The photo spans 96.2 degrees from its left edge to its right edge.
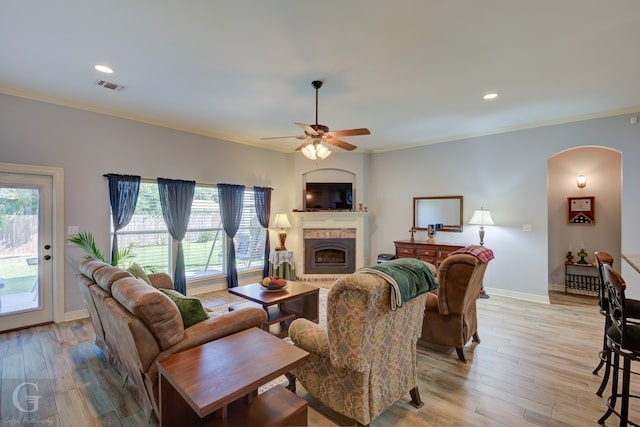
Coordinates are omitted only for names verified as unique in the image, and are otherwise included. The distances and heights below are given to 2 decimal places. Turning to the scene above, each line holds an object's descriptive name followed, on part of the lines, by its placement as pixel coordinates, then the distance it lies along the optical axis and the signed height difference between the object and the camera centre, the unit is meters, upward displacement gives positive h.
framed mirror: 5.61 +0.05
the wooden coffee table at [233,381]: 1.42 -0.85
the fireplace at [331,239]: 6.40 -0.54
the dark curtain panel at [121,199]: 4.24 +0.24
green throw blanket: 1.80 -0.43
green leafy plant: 3.81 -0.45
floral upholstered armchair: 1.76 -0.92
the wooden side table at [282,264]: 5.99 -1.05
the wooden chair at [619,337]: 1.82 -0.83
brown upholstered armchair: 2.73 -0.88
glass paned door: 3.56 -0.45
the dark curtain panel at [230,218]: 5.47 -0.06
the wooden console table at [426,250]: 5.27 -0.68
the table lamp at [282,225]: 6.07 -0.22
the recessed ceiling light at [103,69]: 2.97 +1.54
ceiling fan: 3.17 +0.90
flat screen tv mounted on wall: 6.50 +0.41
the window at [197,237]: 4.64 -0.40
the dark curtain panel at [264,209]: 6.05 +0.12
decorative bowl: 3.61 -0.88
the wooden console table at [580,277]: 5.11 -1.13
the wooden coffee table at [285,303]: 3.32 -1.12
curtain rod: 4.56 +0.58
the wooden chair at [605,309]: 2.34 -0.80
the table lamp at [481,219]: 5.02 -0.07
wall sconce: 5.16 +0.61
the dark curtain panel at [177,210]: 4.76 +0.08
